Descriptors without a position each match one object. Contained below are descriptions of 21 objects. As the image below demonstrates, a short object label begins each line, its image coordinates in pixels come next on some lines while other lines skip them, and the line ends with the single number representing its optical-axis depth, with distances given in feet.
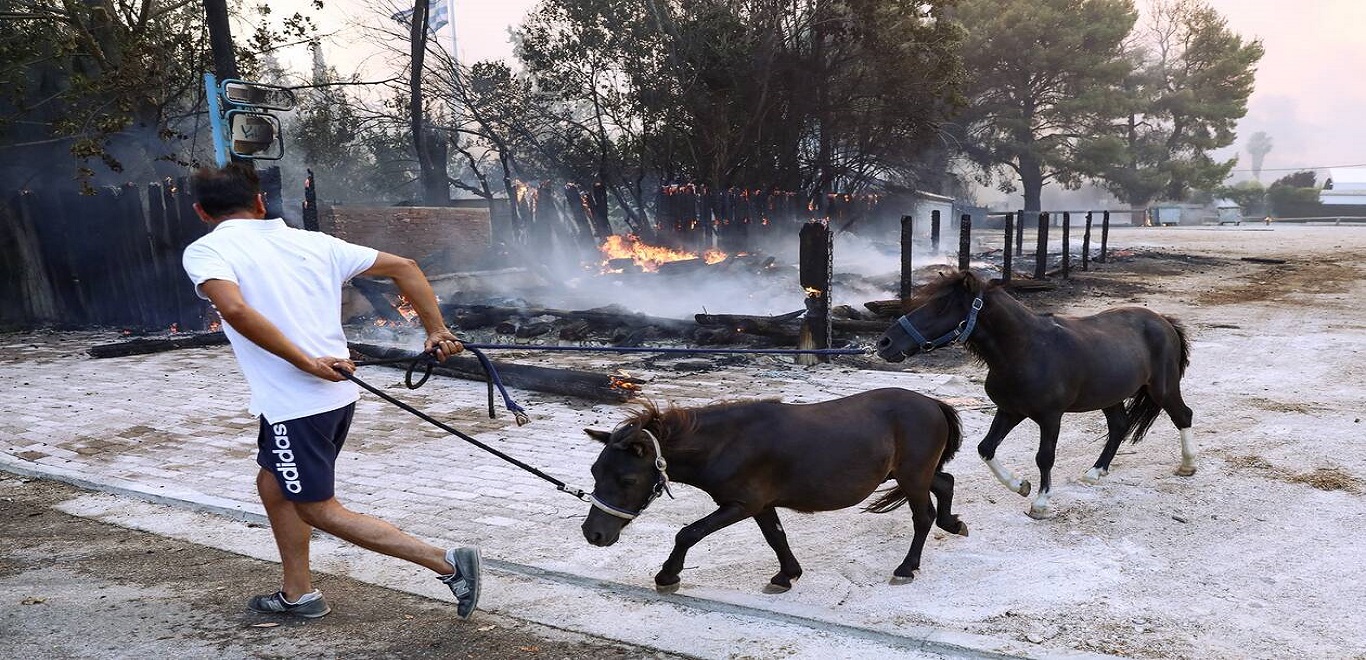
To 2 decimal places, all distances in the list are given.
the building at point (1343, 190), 192.85
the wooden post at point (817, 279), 35.91
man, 11.91
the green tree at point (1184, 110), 177.88
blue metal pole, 36.50
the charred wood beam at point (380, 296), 51.47
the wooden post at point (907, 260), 48.19
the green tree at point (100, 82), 52.11
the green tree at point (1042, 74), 162.61
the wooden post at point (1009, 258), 56.13
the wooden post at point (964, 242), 50.44
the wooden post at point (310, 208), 46.85
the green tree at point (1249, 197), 208.03
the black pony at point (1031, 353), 17.53
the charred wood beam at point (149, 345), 42.50
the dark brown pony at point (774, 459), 13.10
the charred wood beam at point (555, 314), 43.85
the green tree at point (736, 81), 85.56
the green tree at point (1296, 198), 195.72
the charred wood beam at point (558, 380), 30.22
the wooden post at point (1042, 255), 63.00
